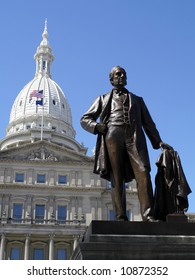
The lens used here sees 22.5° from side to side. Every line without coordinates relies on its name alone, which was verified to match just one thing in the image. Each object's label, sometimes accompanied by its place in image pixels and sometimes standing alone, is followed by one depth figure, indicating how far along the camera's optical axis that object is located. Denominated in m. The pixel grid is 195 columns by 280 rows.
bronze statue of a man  7.01
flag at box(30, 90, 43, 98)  74.69
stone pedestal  5.75
